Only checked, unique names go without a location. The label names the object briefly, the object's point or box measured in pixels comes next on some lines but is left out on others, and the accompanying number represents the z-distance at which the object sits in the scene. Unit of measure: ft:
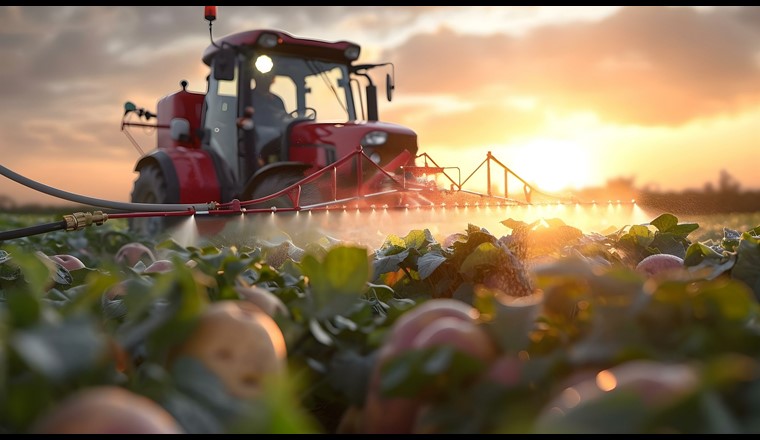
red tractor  30.73
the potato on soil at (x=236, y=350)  2.97
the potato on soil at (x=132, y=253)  13.30
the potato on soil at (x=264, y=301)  3.85
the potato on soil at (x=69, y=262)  9.90
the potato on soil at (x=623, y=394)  2.17
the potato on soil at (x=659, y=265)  6.86
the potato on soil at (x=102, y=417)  2.22
